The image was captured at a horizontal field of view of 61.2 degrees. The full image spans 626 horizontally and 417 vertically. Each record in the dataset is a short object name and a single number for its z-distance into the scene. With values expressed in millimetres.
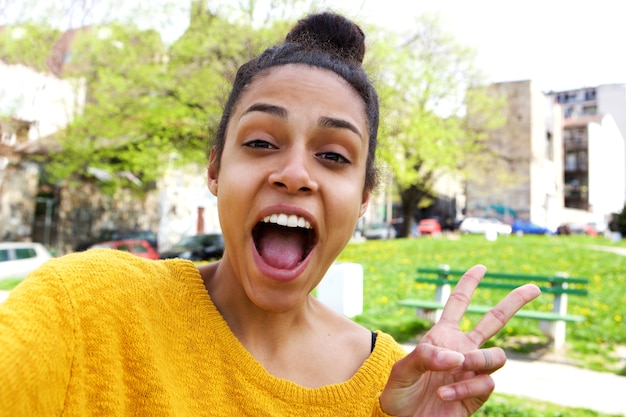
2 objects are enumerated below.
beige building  32125
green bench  6926
